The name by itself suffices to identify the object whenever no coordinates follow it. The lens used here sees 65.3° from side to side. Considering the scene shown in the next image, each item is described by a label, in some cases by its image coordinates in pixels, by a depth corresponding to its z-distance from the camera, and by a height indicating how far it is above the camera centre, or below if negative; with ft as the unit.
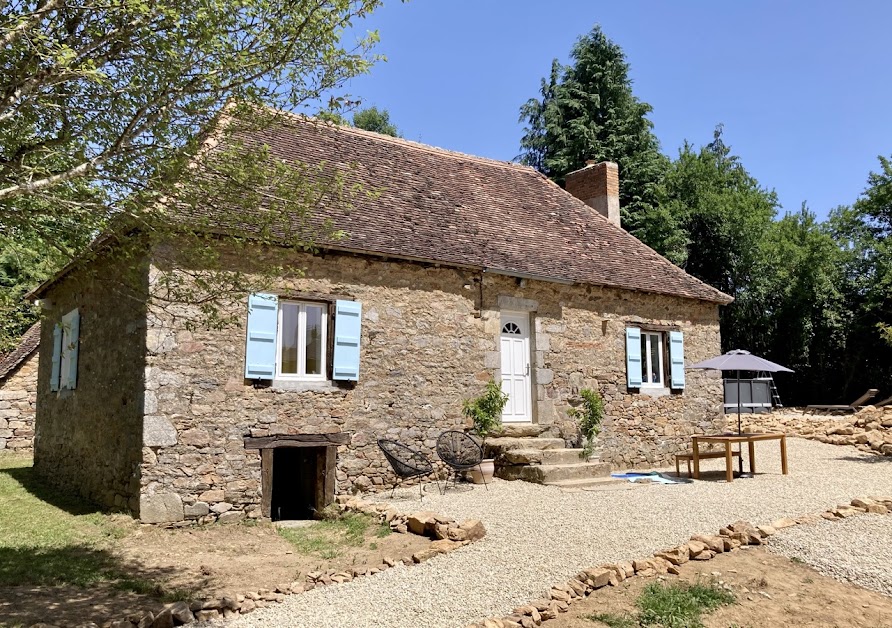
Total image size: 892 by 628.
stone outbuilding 54.60 -0.76
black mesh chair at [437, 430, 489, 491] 31.58 -3.04
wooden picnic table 33.78 -2.66
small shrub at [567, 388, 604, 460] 38.29 -1.61
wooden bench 35.86 -3.55
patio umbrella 35.01 +1.17
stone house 28.43 +1.73
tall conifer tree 84.28 +32.05
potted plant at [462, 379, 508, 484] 34.58 -1.17
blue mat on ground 35.06 -4.74
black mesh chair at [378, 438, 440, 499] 29.50 -3.27
